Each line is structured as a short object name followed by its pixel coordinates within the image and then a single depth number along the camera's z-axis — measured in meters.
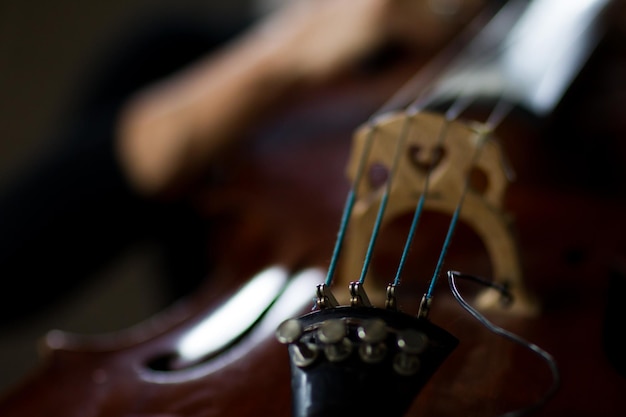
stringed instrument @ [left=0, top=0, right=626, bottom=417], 0.53
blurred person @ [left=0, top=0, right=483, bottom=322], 0.97
